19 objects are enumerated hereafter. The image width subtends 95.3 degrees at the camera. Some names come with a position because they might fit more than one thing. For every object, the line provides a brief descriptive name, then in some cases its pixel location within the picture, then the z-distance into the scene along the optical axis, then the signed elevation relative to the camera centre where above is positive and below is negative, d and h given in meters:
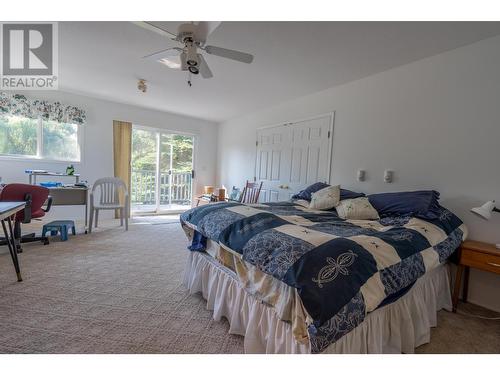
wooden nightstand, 1.70 -0.56
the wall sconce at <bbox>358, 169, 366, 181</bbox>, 2.82 +0.06
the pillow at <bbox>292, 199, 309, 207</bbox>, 2.68 -0.32
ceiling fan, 1.60 +0.96
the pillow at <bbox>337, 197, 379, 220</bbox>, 2.13 -0.30
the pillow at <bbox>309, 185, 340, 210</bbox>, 2.44 -0.23
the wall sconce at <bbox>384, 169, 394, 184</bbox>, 2.57 +0.05
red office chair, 2.59 -0.45
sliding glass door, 5.09 -0.05
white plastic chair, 3.87 -0.54
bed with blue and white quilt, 0.98 -0.52
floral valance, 3.57 +0.88
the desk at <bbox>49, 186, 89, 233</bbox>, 3.46 -0.50
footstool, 3.22 -0.92
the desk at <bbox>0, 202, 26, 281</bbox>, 1.76 -0.41
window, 3.67 +0.40
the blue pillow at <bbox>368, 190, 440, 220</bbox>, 1.93 -0.20
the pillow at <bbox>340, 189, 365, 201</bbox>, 2.49 -0.18
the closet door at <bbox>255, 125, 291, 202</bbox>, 3.91 +0.24
